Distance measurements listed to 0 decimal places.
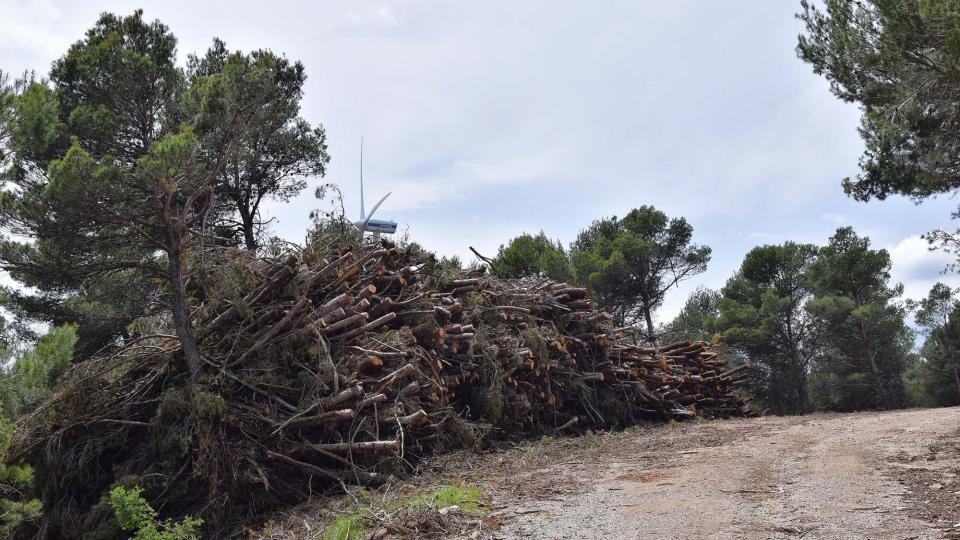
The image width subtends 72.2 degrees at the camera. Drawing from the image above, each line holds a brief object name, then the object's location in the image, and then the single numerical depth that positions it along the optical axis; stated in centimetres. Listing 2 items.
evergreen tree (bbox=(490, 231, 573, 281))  2148
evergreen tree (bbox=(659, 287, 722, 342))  2570
